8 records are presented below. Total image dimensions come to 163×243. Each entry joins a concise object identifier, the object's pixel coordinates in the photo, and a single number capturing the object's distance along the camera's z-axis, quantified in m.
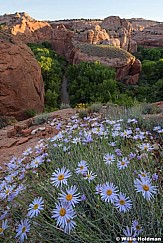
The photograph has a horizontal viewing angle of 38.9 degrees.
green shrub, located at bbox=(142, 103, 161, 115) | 5.94
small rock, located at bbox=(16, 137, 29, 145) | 4.88
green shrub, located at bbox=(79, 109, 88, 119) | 5.91
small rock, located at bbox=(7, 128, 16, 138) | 5.81
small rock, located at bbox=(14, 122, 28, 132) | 5.96
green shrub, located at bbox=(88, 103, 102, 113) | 6.37
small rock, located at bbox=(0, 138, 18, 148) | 5.02
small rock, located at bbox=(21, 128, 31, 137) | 5.48
